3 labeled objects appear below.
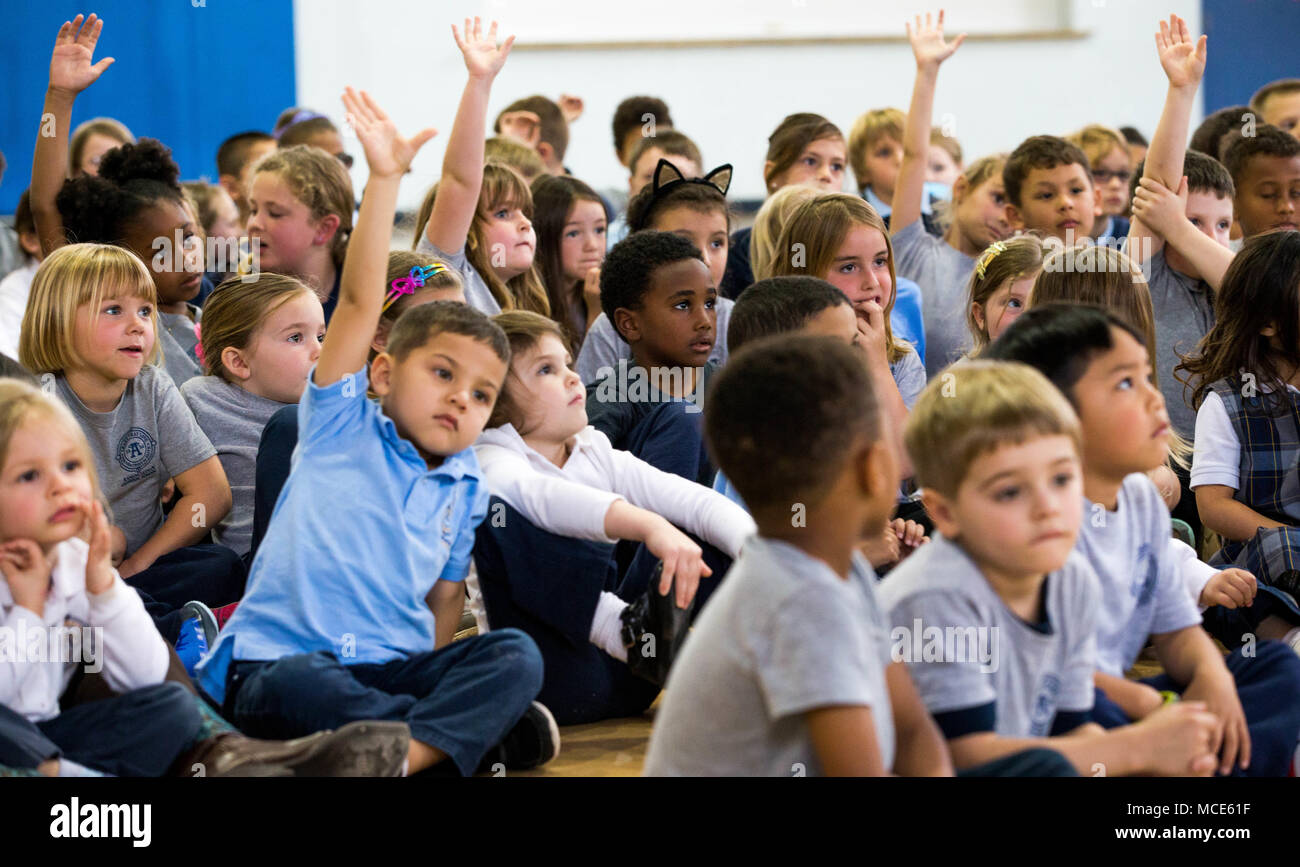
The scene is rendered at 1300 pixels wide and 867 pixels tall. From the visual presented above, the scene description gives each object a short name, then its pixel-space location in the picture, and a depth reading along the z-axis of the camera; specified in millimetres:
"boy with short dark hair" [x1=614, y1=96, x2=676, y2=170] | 5516
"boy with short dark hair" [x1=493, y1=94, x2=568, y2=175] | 4988
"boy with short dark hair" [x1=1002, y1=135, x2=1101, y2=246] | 3596
